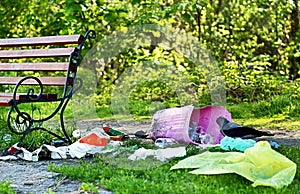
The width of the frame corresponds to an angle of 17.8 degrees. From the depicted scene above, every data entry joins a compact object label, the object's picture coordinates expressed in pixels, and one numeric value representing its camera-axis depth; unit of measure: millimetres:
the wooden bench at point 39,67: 7389
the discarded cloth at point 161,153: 6767
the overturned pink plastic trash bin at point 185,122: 7986
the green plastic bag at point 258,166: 5353
